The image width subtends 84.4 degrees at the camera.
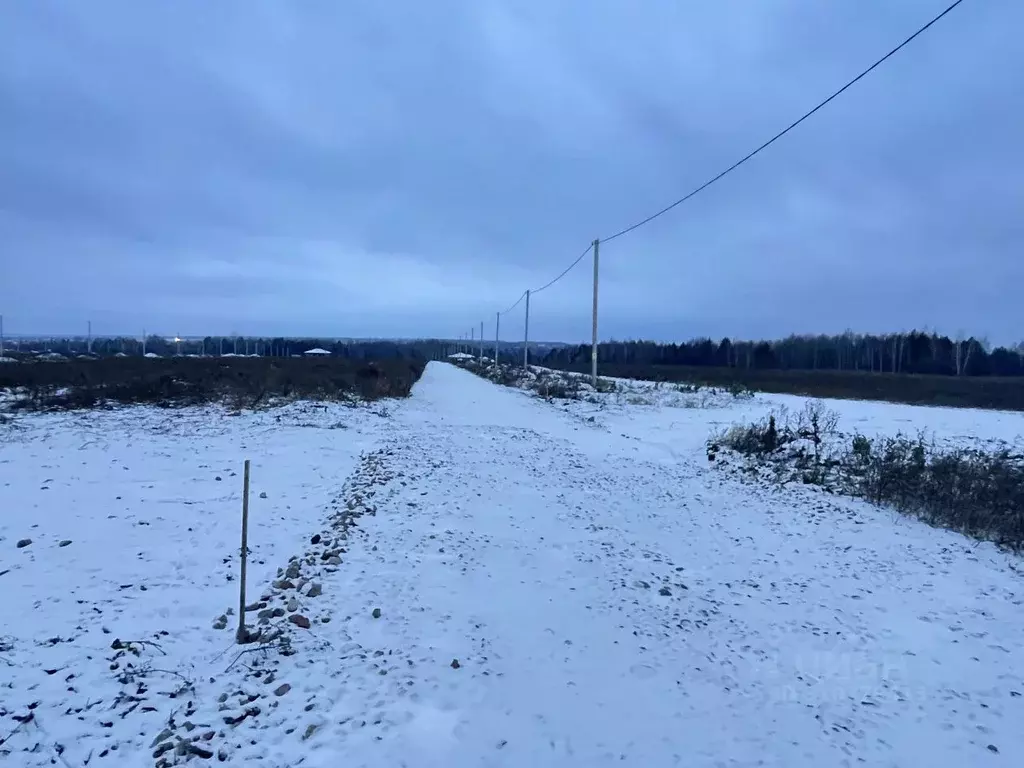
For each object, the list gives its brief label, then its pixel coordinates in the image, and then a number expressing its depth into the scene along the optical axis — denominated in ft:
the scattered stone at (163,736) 10.57
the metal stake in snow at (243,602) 14.14
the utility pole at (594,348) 88.28
